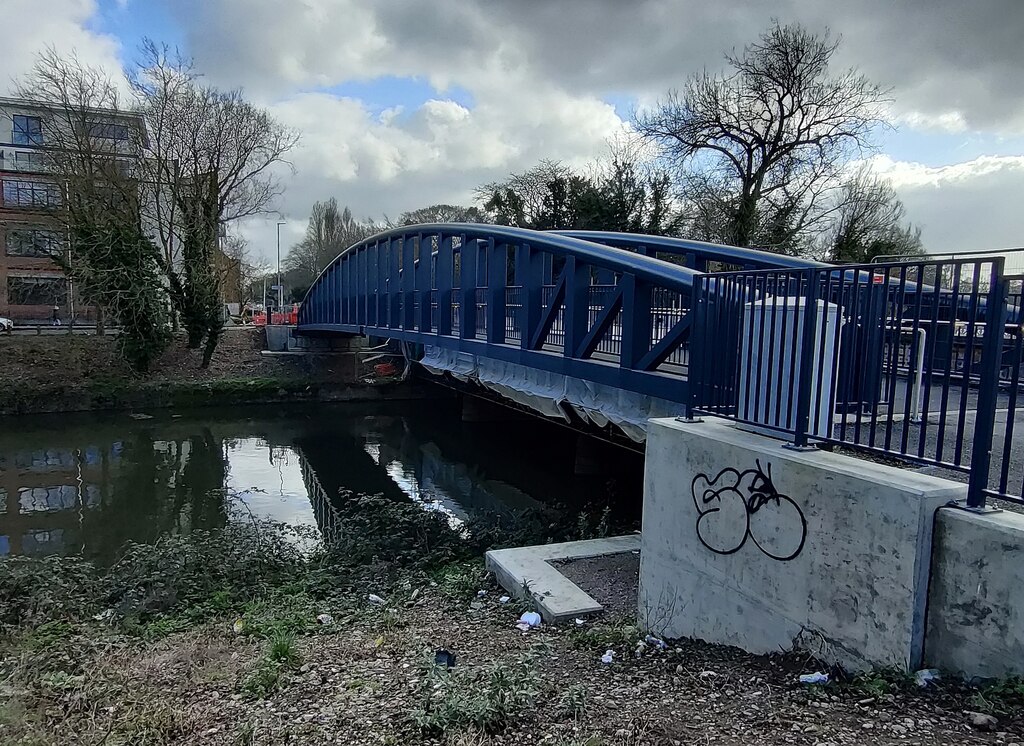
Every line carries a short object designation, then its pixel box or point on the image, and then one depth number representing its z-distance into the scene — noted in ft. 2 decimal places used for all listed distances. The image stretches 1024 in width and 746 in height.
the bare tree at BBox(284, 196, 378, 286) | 221.87
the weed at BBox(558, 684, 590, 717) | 12.15
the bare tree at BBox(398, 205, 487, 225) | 194.22
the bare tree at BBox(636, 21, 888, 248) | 83.05
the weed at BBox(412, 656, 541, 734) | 11.71
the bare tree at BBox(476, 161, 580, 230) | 121.08
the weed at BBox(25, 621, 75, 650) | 19.44
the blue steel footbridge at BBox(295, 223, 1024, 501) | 14.06
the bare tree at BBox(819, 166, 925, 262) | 93.30
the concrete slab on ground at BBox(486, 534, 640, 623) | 19.56
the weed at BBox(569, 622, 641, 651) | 16.35
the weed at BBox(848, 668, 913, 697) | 11.33
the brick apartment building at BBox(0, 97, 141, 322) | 88.94
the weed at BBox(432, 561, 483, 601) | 22.75
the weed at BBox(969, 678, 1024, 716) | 10.00
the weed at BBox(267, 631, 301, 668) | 16.11
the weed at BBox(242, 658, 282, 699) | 14.38
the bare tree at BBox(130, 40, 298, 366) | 90.17
